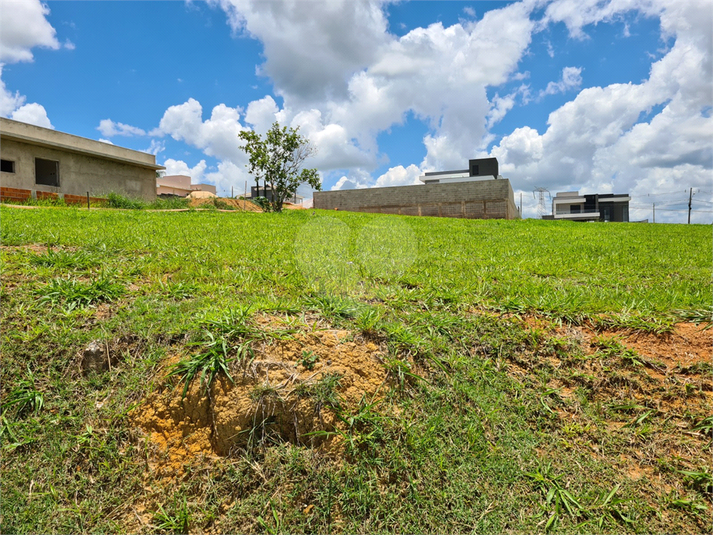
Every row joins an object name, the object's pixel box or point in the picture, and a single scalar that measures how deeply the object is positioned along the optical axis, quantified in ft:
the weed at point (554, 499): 7.49
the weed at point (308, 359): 8.93
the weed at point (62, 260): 14.31
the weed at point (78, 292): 11.81
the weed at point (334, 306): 11.01
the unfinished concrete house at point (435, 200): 81.71
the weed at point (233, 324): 9.43
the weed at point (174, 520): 7.30
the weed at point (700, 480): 7.94
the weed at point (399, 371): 9.30
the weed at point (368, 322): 10.27
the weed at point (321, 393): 8.44
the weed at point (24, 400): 9.11
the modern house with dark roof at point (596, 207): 177.99
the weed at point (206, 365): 8.58
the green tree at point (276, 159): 68.23
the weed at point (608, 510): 7.42
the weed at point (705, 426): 8.75
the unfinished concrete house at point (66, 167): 57.62
